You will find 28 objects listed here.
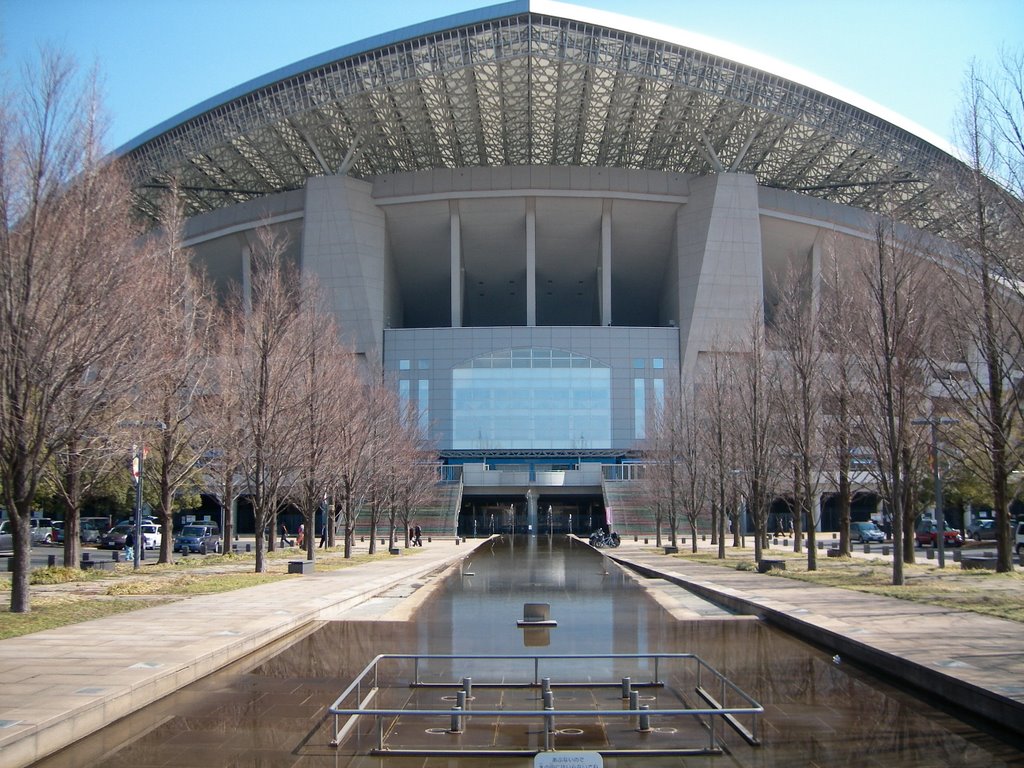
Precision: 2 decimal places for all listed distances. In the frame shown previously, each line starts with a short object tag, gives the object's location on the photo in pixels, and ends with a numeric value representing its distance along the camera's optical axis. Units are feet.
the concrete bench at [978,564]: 88.12
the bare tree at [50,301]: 51.90
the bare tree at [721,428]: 122.11
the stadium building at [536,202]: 211.00
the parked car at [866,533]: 196.34
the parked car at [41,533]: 181.68
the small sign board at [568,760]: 19.97
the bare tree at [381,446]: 129.90
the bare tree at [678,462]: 141.08
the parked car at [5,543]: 146.70
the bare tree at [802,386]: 96.89
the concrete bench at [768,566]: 90.44
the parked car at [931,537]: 152.35
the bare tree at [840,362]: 90.24
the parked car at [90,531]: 196.36
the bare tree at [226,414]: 102.53
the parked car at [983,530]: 184.09
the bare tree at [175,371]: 87.51
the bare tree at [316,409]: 103.40
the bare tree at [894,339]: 74.28
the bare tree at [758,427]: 106.52
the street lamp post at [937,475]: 86.33
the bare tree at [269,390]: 92.27
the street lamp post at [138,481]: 91.60
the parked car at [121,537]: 163.84
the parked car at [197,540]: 157.86
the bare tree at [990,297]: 56.51
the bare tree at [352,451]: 115.14
